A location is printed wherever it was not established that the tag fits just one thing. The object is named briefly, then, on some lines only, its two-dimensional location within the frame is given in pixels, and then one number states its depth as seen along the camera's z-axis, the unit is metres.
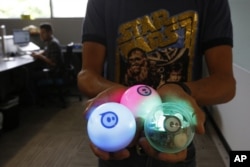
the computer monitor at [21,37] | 4.87
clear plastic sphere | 0.51
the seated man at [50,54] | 4.63
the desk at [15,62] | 3.77
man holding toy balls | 0.75
